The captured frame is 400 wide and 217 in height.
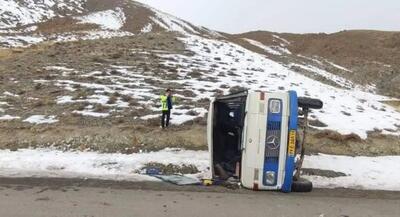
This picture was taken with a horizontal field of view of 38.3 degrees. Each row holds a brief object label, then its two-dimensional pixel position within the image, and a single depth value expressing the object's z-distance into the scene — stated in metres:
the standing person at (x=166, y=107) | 16.23
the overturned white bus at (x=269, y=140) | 10.82
